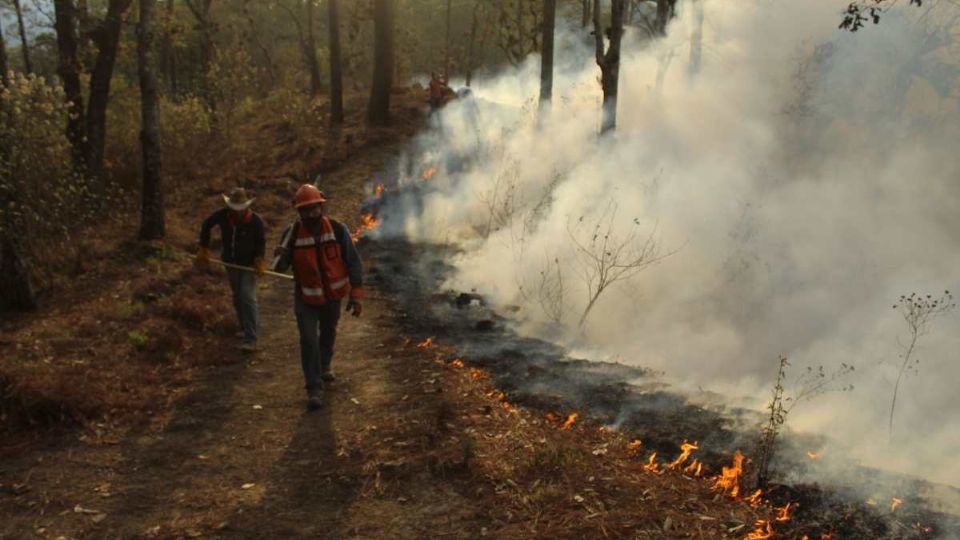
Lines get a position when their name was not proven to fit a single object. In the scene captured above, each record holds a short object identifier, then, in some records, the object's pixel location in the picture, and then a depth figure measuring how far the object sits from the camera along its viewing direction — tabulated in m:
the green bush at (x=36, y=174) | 7.82
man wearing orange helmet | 5.89
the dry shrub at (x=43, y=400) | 5.44
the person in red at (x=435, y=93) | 22.30
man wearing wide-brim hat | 7.32
